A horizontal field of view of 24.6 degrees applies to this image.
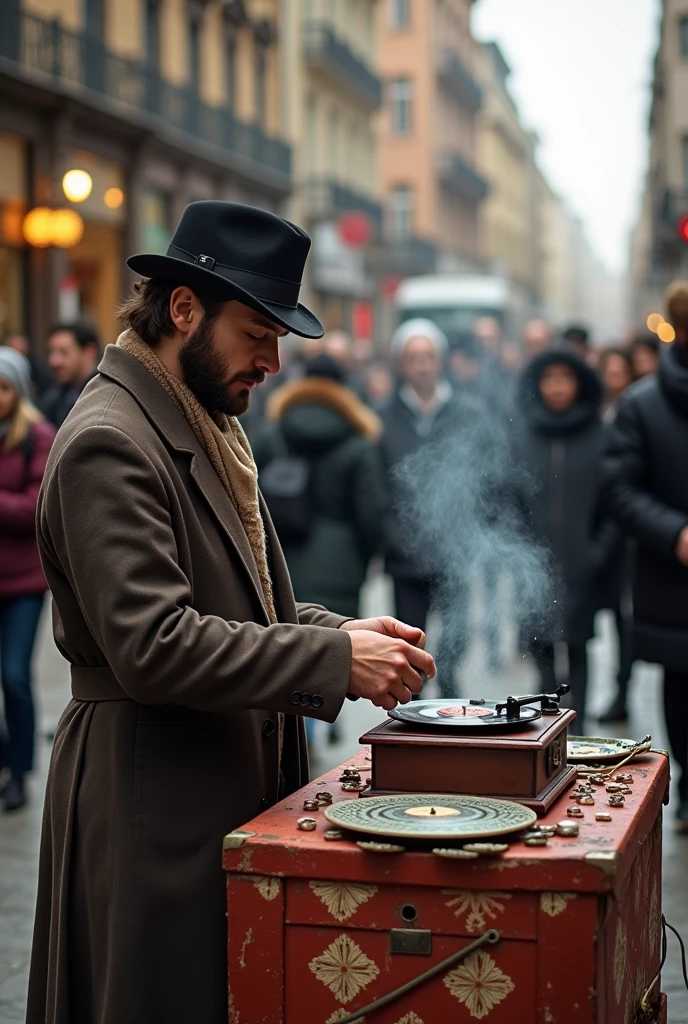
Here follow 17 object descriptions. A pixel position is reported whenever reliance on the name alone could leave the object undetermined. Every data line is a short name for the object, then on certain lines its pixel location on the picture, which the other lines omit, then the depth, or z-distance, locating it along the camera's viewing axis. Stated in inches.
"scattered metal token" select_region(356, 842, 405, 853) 103.2
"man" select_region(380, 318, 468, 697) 315.0
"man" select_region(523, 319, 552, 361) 583.8
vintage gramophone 112.8
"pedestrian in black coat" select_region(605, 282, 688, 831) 247.4
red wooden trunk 101.7
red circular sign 1357.0
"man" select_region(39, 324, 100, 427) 362.9
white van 1268.5
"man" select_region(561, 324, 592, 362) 492.4
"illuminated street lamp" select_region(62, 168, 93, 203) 716.7
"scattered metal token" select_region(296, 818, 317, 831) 110.3
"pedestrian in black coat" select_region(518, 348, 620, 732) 313.7
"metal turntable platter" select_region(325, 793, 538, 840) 103.6
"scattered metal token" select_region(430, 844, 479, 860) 101.0
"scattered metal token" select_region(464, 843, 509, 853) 101.0
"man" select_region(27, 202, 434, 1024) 110.3
